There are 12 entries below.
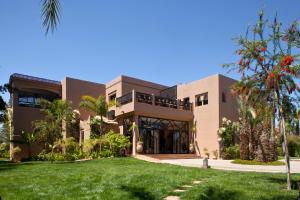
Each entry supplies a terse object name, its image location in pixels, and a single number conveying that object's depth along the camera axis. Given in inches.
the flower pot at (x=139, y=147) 694.5
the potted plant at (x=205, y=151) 763.0
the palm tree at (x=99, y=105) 705.2
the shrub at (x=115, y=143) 694.3
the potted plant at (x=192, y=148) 802.2
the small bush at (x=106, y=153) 683.0
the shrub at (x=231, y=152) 701.3
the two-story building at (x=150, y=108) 745.9
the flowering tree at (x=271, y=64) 255.9
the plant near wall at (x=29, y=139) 760.0
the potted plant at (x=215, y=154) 740.4
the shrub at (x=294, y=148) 949.5
